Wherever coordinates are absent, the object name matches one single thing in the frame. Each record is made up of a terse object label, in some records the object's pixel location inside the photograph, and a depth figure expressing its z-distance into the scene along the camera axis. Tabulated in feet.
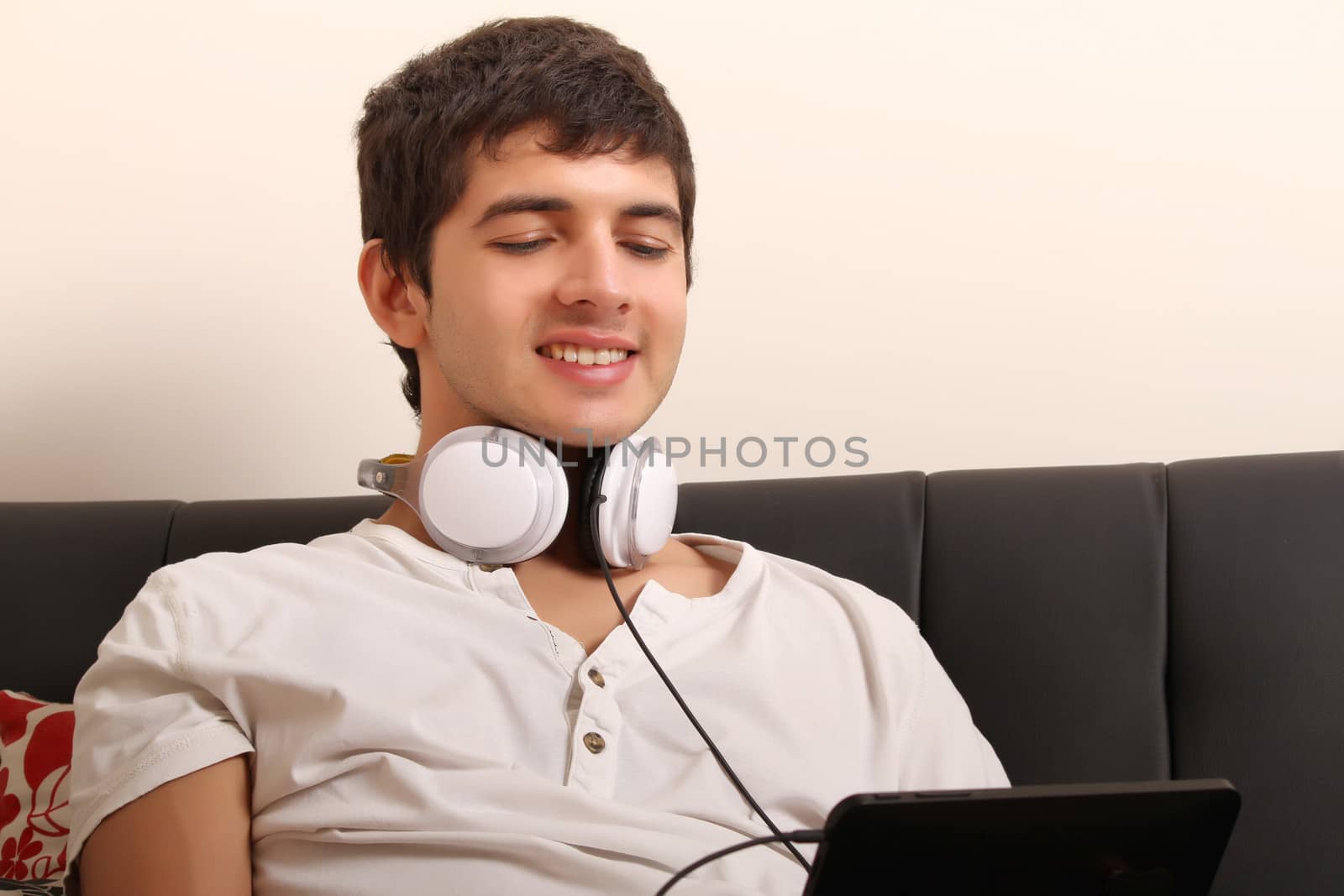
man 2.79
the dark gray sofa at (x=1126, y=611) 3.44
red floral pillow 3.80
